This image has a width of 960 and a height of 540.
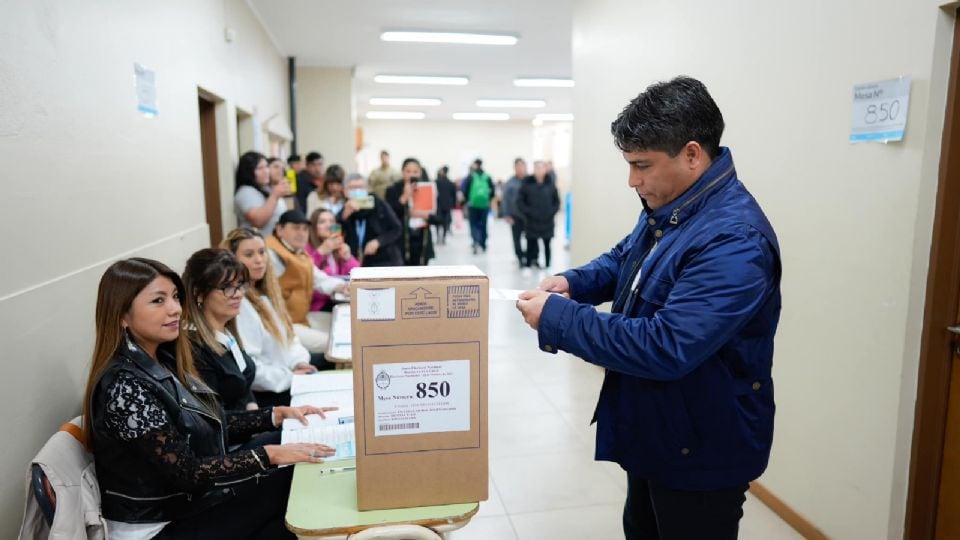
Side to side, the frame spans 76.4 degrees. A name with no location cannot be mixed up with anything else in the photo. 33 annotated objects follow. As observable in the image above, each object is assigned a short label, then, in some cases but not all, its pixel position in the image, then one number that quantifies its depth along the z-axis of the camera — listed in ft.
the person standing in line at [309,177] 22.04
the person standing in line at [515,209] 28.34
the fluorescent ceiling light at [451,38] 21.65
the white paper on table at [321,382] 6.81
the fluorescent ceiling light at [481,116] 52.90
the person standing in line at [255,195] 13.75
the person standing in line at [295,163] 22.75
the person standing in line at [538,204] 26.00
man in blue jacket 3.71
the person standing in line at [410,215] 19.77
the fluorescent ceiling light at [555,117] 52.80
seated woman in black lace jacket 4.61
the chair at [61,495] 4.20
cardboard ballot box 3.87
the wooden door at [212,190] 14.10
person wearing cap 11.05
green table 4.11
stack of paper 5.43
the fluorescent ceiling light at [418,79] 31.68
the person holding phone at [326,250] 12.52
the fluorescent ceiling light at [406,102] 41.73
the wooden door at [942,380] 5.72
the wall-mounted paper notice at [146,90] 8.12
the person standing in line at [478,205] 33.22
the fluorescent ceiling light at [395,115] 51.08
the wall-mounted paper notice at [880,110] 6.01
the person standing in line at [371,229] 15.66
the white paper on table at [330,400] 6.31
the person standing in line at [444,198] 35.70
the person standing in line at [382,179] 25.40
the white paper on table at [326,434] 5.22
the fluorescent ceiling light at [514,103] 42.47
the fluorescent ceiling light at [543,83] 33.04
